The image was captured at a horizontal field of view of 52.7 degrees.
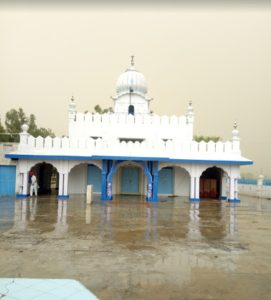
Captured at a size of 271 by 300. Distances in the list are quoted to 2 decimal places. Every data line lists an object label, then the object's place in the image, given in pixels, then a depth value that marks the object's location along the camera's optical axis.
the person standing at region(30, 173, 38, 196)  17.72
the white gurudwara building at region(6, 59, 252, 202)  17.56
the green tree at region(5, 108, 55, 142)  42.03
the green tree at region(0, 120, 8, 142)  34.64
